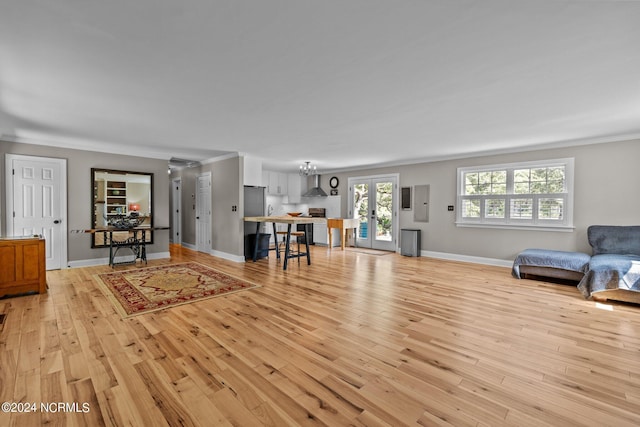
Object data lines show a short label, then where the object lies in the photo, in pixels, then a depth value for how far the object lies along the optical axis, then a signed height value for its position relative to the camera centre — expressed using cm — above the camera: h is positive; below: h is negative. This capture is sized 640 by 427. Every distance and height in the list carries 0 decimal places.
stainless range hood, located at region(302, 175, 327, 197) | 855 +47
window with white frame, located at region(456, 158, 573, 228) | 516 +31
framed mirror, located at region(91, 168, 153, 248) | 564 +8
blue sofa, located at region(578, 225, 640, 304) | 354 -70
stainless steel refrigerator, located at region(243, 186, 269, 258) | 630 -4
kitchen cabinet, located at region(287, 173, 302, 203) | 955 +67
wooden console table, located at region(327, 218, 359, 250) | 792 -42
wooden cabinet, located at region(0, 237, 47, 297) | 363 -77
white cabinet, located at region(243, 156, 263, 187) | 639 +83
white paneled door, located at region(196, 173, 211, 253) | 719 -14
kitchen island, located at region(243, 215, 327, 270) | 526 -23
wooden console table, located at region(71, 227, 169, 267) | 542 -72
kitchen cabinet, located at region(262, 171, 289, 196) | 893 +82
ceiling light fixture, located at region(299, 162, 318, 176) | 765 +112
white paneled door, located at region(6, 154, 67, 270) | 483 +8
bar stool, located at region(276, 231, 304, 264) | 575 -104
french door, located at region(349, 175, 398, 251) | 770 +0
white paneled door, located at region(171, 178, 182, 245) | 845 -5
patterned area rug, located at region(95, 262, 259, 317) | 340 -112
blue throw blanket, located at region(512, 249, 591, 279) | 434 -76
